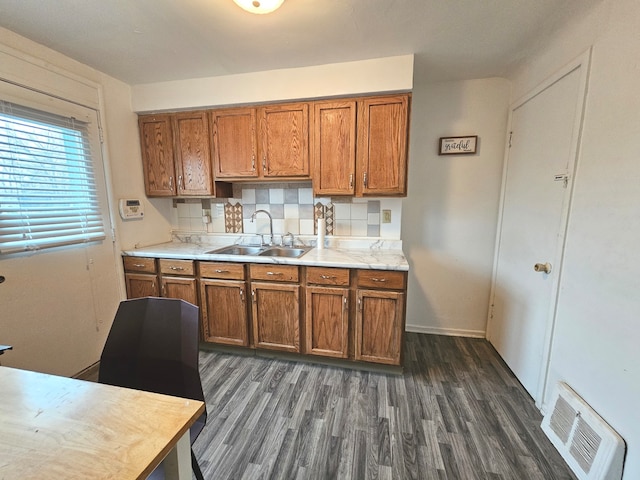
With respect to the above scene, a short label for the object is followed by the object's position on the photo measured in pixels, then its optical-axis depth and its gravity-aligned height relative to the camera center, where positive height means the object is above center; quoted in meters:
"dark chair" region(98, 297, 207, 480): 1.08 -0.59
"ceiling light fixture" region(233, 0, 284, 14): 1.27 +0.94
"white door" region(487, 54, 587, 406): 1.57 -0.08
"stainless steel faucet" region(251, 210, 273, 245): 2.61 -0.16
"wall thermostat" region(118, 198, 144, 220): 2.33 -0.06
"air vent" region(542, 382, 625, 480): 1.13 -1.08
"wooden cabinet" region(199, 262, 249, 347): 2.22 -0.84
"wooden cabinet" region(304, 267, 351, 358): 2.04 -0.83
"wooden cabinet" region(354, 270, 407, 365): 1.95 -0.82
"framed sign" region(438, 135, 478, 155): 2.38 +0.53
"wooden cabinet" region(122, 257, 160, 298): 2.36 -0.66
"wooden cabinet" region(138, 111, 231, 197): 2.40 +0.42
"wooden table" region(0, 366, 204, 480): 0.59 -0.57
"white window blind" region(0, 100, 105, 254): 1.61 +0.12
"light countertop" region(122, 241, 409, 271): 1.98 -0.43
